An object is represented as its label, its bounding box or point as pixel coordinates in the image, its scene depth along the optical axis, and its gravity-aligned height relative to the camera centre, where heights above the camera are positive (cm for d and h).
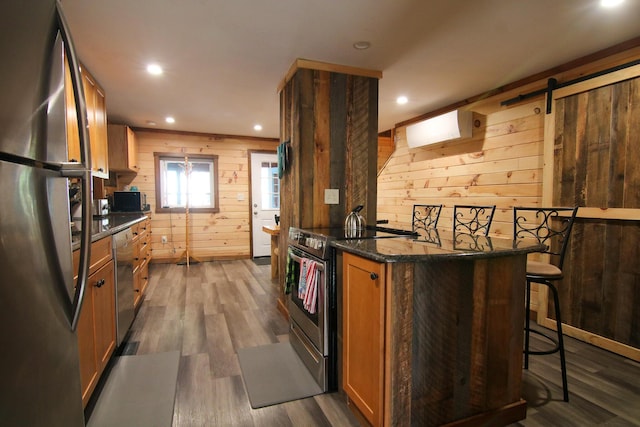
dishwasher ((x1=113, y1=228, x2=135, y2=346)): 237 -67
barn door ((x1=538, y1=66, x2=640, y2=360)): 236 +2
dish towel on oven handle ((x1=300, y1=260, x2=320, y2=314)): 202 -57
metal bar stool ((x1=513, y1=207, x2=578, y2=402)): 185 -43
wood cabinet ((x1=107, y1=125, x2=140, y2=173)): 453 +73
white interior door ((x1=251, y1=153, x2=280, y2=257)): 600 +2
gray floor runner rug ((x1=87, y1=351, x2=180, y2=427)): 170 -118
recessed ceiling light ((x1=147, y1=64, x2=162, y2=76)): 282 +117
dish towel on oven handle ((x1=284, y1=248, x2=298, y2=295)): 242 -57
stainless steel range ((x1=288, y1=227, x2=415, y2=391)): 194 -68
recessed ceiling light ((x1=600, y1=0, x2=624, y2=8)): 195 +121
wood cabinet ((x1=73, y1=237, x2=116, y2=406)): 165 -72
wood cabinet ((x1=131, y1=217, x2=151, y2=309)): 316 -70
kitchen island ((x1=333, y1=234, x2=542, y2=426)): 142 -64
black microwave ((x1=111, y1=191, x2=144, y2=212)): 452 -5
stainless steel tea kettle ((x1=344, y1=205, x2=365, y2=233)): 244 -18
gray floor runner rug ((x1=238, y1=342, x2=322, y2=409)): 191 -119
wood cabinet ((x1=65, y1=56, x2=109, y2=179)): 243 +68
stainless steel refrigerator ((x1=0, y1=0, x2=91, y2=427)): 67 -6
